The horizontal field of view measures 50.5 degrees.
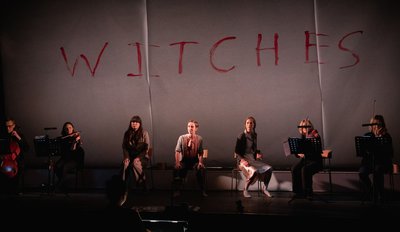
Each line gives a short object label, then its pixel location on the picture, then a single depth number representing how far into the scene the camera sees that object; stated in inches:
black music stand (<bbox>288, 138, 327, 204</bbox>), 222.2
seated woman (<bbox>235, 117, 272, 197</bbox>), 249.6
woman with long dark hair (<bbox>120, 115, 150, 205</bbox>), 264.7
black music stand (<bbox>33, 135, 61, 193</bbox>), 250.7
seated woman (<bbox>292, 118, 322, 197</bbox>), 239.9
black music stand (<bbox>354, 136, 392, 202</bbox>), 209.6
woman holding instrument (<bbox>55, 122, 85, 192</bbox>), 265.6
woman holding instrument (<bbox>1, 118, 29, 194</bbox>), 259.8
